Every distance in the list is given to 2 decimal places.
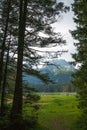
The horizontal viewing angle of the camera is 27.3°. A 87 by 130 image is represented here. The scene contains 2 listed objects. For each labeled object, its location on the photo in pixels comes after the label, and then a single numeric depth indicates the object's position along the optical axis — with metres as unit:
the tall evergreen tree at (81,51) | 13.42
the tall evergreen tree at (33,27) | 10.83
